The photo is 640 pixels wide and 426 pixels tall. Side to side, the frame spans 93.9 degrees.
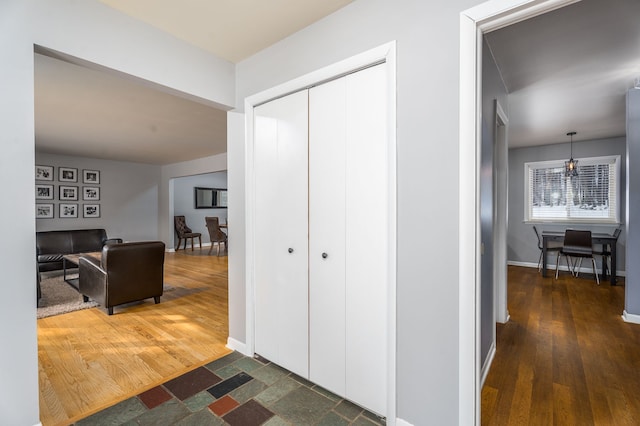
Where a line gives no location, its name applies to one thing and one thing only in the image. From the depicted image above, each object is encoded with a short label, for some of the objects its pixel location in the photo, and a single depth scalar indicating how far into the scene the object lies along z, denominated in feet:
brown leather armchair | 11.32
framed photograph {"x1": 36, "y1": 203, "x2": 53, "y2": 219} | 21.06
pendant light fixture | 16.10
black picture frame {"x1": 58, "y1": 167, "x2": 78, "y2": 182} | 22.02
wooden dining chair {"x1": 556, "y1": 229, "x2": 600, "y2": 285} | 15.96
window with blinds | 17.63
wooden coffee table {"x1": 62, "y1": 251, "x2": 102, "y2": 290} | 14.64
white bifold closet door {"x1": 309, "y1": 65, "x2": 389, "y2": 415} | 5.59
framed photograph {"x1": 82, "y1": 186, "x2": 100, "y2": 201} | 23.30
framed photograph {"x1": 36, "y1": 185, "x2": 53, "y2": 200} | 21.01
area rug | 11.71
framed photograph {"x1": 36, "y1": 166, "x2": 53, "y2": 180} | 20.97
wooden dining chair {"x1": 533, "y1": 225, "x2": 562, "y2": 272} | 18.95
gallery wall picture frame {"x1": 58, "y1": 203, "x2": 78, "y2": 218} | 22.15
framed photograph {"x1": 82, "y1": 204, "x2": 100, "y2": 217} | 23.37
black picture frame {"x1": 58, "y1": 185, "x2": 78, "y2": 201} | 22.09
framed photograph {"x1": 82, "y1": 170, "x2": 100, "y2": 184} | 23.24
